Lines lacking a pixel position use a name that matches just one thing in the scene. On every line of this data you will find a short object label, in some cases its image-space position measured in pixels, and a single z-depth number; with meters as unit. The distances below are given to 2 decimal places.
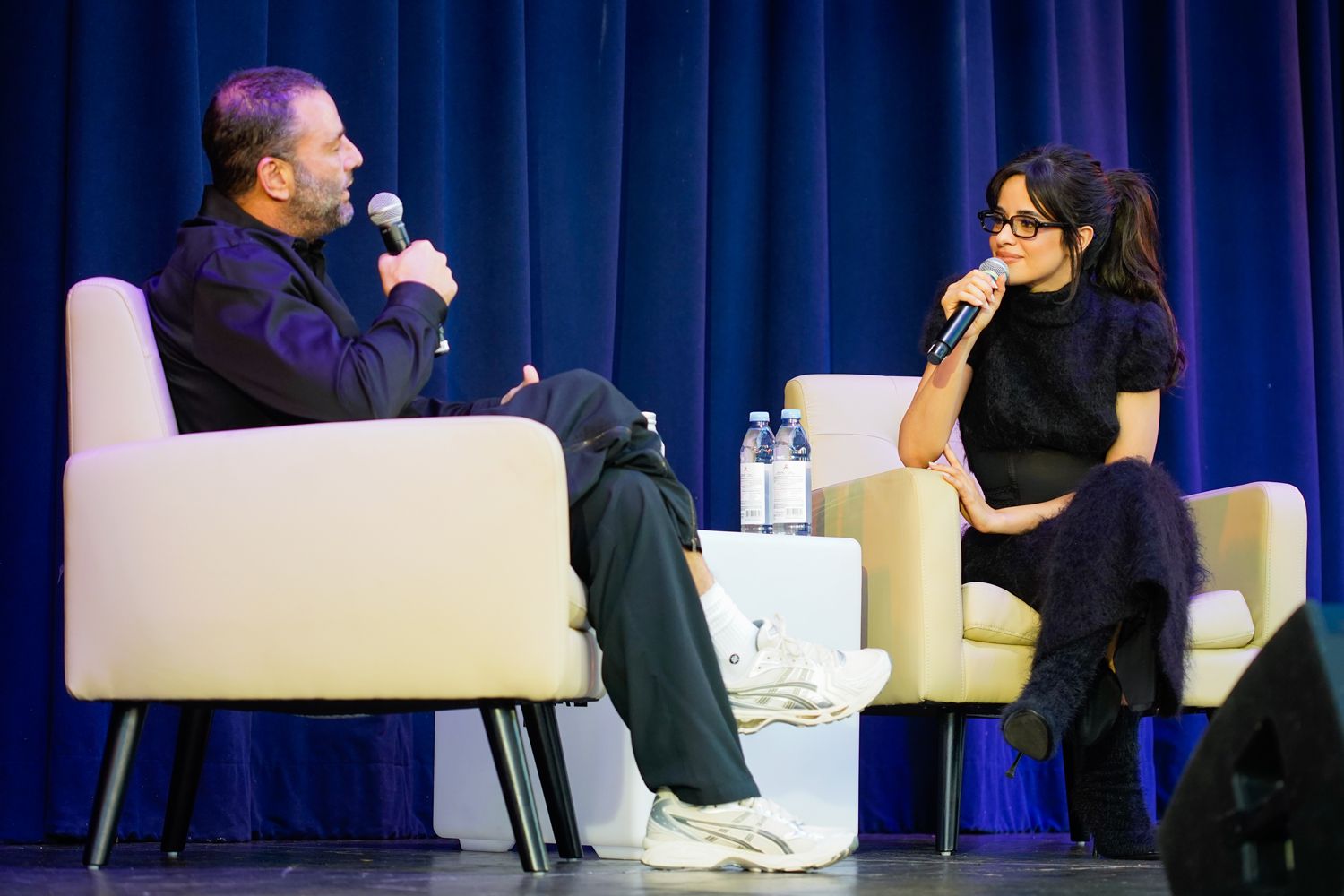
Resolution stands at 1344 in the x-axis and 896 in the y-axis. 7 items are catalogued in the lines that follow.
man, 3.38
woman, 4.41
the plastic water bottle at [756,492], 5.24
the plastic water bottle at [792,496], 5.02
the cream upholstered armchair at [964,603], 4.59
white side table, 4.37
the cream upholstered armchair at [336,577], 3.30
